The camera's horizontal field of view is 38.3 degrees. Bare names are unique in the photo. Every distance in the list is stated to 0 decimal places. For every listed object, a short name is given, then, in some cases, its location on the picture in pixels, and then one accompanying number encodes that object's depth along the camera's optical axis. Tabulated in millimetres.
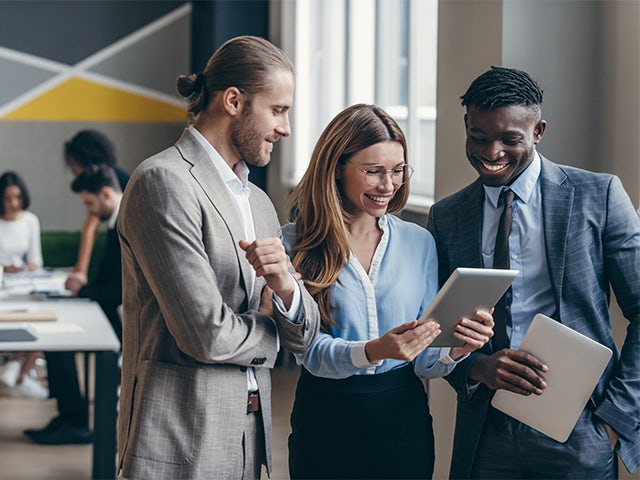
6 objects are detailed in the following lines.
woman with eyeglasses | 2150
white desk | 3732
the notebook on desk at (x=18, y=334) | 3713
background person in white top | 6234
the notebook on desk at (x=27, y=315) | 4172
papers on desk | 5230
